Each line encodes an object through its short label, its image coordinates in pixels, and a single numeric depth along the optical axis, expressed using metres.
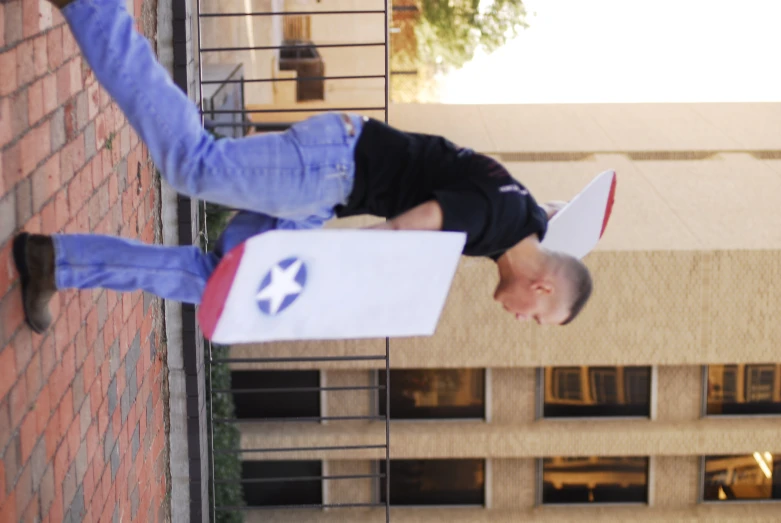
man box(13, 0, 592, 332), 4.89
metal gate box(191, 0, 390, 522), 14.83
